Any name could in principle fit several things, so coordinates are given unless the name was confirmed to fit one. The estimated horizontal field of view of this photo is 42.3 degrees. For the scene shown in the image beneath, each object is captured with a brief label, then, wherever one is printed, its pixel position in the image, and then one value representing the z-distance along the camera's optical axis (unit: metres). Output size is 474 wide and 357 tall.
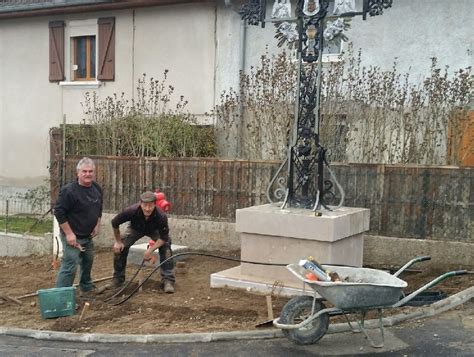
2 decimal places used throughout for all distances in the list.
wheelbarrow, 5.67
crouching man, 8.11
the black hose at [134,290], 7.74
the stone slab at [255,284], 7.71
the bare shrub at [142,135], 12.75
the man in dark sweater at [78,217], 7.66
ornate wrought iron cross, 8.09
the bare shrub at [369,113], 10.91
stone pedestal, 7.56
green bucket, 7.20
